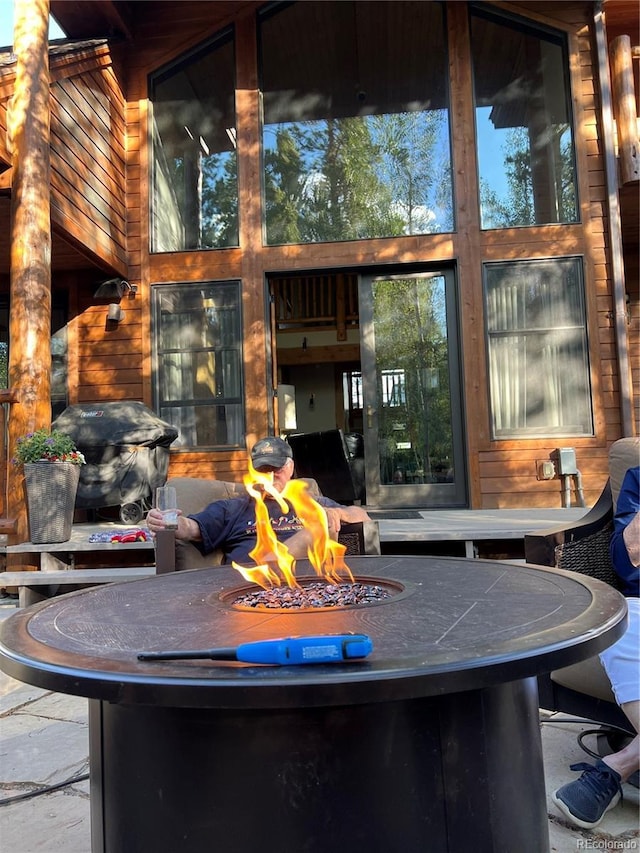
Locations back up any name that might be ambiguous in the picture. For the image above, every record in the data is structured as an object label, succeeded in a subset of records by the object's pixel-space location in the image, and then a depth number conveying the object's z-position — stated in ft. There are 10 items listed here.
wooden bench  11.05
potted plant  12.05
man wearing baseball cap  7.38
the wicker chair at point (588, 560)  5.22
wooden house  18.03
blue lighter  2.60
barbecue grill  15.53
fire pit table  2.55
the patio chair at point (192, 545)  7.13
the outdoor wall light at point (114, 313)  18.89
